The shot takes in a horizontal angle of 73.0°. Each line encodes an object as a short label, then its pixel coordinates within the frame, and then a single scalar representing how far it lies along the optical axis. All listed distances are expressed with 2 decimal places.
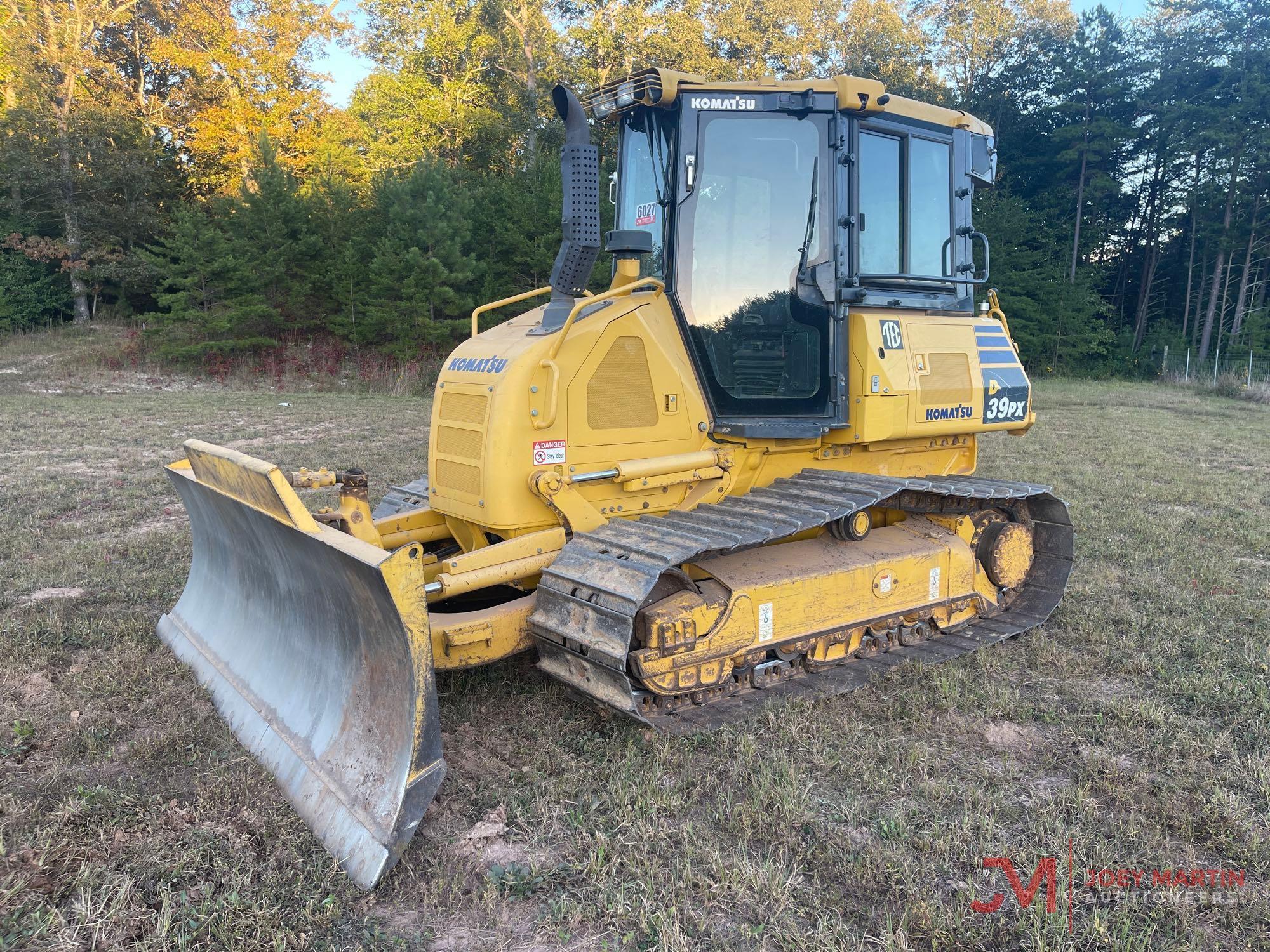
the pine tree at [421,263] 22.17
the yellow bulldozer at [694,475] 3.81
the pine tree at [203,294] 22.28
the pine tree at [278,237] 23.05
